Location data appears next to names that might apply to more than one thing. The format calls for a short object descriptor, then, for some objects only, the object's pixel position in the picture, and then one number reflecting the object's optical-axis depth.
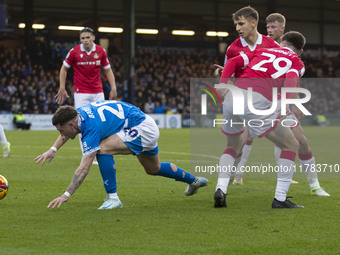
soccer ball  14.62
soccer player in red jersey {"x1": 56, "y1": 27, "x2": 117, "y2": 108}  23.36
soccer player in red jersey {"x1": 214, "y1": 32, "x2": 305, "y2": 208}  14.02
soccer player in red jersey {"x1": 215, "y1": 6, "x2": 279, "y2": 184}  14.39
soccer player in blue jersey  13.13
